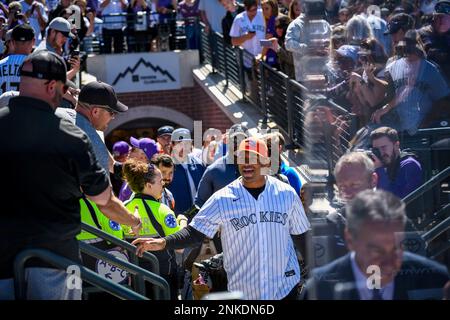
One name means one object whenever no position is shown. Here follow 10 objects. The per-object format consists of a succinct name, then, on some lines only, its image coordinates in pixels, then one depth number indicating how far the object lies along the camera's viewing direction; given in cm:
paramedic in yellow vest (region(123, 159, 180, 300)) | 676
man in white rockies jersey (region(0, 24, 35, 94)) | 836
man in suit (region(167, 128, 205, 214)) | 880
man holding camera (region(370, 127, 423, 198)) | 563
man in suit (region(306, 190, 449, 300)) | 393
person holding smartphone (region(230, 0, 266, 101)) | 1379
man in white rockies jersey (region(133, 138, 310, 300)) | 584
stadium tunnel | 2006
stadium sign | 1912
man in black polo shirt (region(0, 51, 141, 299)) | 462
